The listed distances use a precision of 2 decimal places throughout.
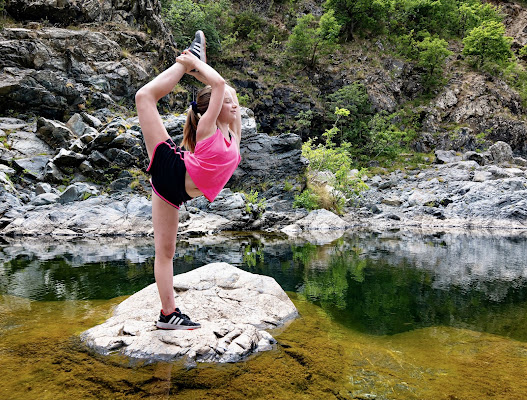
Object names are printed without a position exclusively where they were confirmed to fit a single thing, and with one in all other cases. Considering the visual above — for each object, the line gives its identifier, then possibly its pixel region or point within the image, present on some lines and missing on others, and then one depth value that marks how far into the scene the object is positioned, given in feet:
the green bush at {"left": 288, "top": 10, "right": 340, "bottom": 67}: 114.93
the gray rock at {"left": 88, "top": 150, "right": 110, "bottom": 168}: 55.62
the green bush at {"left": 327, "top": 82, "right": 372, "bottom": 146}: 113.29
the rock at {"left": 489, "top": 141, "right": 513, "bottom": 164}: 96.35
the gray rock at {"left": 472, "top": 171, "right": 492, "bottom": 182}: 70.64
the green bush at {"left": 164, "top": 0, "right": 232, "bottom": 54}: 103.65
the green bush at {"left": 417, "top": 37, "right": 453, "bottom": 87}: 119.96
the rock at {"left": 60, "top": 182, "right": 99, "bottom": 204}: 47.26
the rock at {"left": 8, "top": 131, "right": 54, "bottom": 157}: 55.36
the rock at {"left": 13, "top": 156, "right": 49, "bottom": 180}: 52.01
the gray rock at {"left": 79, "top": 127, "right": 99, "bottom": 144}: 58.03
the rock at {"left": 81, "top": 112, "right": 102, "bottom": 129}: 63.52
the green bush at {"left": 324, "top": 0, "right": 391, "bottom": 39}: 125.39
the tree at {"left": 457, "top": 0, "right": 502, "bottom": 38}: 137.08
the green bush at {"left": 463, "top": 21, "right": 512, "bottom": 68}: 120.78
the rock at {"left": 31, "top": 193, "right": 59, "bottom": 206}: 46.01
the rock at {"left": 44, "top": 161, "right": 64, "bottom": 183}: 52.39
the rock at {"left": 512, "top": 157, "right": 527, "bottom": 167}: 93.97
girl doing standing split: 8.18
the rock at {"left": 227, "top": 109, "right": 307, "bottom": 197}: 66.33
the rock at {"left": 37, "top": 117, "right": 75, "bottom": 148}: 58.65
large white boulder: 8.37
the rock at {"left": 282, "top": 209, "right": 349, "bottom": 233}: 53.78
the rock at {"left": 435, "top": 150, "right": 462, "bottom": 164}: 96.63
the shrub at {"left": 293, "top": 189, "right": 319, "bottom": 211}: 60.29
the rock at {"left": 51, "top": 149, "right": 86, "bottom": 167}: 53.78
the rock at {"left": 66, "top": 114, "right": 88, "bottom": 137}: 61.82
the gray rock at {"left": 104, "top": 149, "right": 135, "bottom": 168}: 56.59
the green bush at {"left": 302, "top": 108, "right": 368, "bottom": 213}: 64.80
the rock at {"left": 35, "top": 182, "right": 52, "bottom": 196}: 49.14
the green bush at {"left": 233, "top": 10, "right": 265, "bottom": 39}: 125.39
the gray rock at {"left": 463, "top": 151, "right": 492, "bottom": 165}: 92.22
